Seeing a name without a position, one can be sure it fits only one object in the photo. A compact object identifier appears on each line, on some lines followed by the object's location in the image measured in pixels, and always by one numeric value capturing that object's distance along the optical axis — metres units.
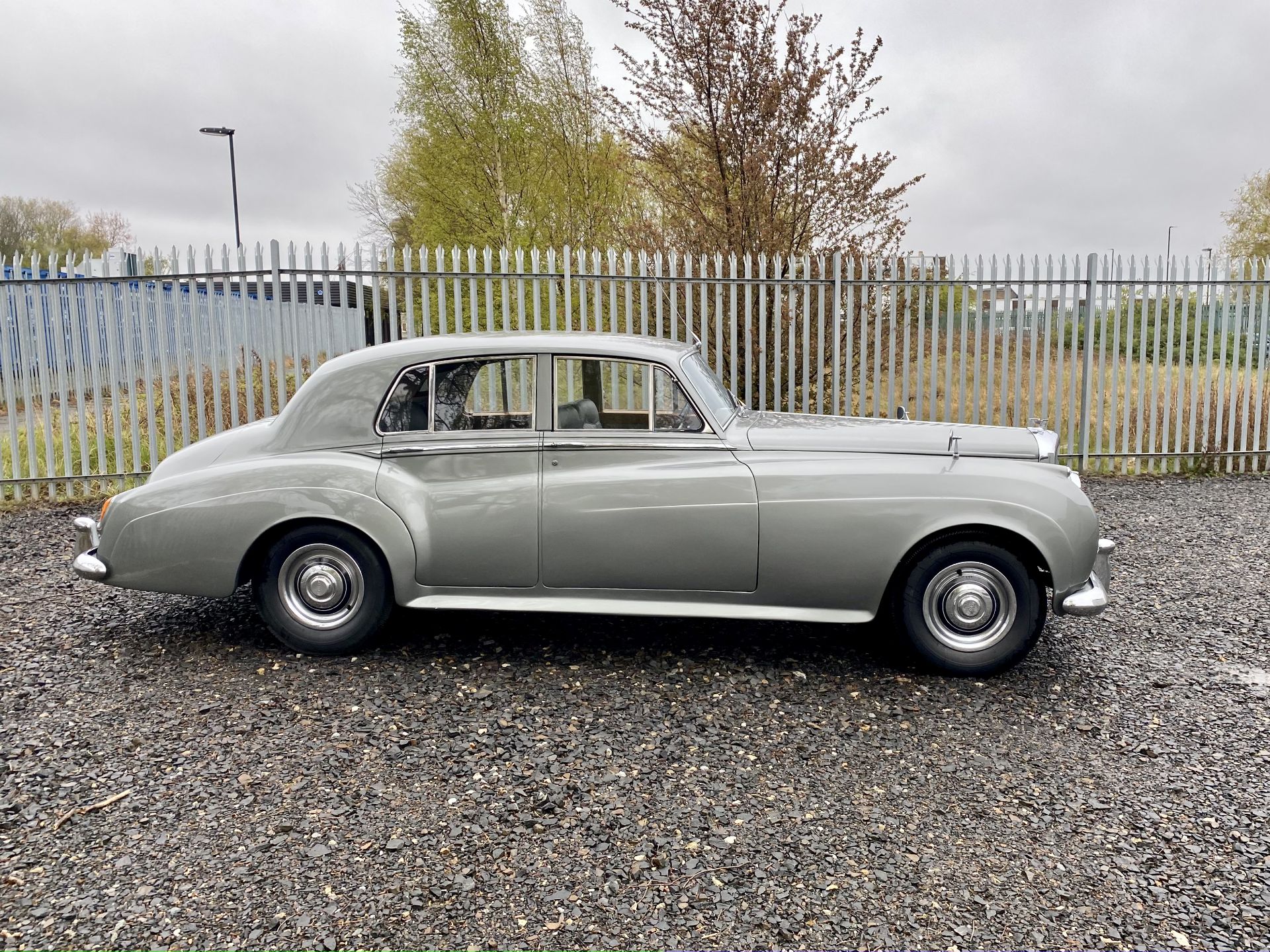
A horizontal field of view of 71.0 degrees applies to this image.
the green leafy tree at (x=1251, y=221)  33.22
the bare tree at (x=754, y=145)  10.66
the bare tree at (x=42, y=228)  40.09
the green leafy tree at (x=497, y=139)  22.17
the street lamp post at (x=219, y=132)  26.83
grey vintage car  4.12
